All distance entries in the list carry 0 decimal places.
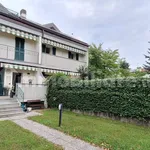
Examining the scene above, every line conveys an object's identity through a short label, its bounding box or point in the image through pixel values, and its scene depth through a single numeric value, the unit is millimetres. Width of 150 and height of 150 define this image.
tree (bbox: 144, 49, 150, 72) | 34625
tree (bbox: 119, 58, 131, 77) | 33781
